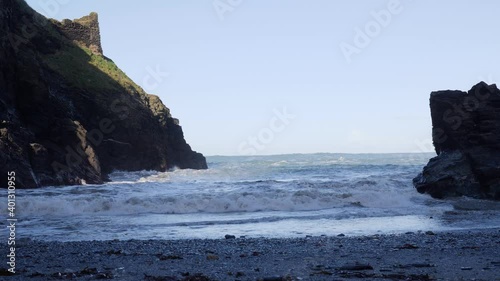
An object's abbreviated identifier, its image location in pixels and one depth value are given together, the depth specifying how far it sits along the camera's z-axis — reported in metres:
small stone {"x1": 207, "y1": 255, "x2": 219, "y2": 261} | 7.35
